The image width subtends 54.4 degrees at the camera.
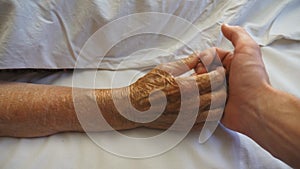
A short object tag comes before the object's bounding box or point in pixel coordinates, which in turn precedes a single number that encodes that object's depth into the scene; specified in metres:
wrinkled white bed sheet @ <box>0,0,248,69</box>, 0.74
